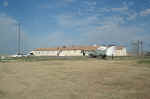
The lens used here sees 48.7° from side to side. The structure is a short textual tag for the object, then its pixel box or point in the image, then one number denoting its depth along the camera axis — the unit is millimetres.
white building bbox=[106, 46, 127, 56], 82275
